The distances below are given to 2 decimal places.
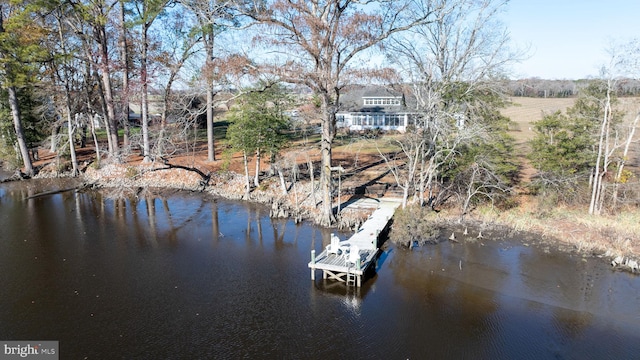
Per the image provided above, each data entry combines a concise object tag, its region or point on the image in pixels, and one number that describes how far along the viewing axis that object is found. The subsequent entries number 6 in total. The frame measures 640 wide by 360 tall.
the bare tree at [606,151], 19.06
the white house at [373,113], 45.81
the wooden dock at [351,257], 14.36
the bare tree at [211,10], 16.62
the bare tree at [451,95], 19.46
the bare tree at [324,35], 16.80
